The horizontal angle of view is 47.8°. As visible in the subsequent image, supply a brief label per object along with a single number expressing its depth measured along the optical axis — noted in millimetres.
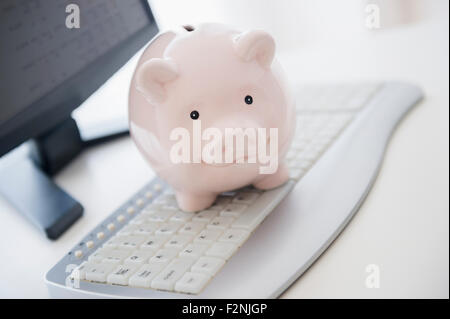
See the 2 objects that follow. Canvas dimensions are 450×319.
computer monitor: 525
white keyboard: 408
